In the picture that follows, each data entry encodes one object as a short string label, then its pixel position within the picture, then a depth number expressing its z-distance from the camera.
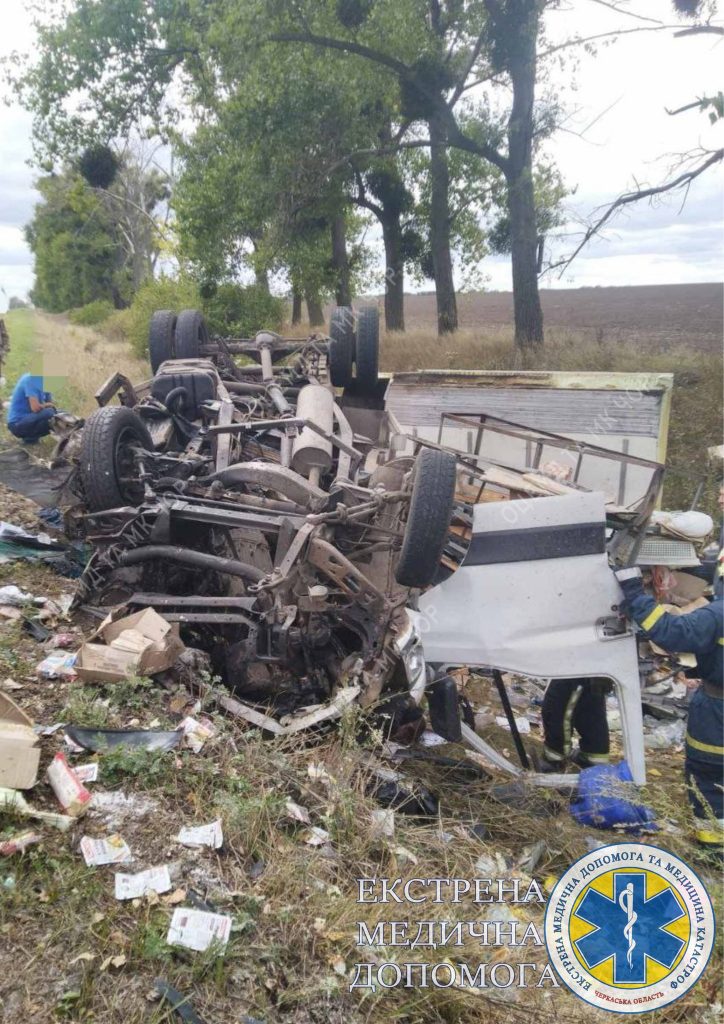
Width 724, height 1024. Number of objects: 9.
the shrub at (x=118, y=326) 24.17
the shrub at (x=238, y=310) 15.41
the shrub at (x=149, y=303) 17.59
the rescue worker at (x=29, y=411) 8.16
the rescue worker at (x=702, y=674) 3.24
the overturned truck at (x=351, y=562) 3.48
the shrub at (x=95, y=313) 31.14
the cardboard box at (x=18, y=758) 2.52
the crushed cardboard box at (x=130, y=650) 3.34
